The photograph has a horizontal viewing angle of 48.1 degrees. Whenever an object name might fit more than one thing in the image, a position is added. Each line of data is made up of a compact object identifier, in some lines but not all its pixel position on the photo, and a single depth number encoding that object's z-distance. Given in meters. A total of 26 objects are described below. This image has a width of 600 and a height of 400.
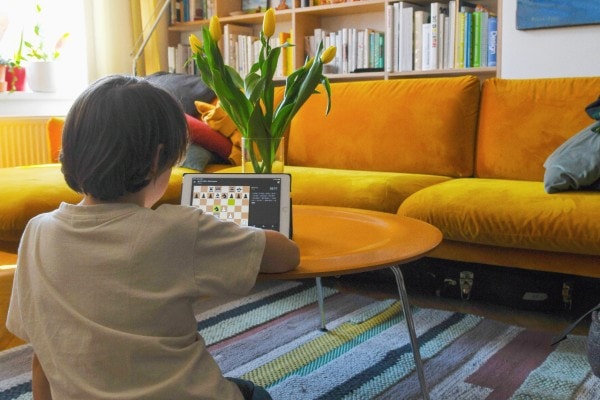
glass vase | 1.53
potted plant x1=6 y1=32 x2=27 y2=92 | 3.71
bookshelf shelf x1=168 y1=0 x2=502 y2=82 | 3.51
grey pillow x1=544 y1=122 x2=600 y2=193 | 2.12
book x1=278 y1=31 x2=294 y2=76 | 4.03
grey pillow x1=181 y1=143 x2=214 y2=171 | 3.05
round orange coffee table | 1.18
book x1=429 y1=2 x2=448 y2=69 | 3.46
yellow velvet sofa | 2.02
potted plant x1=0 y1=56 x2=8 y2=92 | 3.65
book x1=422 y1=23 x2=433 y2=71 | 3.49
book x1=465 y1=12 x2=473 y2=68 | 3.37
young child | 0.82
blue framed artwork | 2.94
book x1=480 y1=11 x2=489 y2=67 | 3.32
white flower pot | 3.76
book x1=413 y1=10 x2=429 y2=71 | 3.51
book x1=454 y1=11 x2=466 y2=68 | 3.38
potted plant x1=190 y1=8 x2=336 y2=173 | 1.52
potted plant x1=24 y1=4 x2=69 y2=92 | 3.77
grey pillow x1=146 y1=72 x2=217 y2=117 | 3.36
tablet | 1.34
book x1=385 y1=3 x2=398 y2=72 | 3.59
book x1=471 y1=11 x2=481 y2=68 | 3.35
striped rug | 1.64
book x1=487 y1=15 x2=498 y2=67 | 3.29
